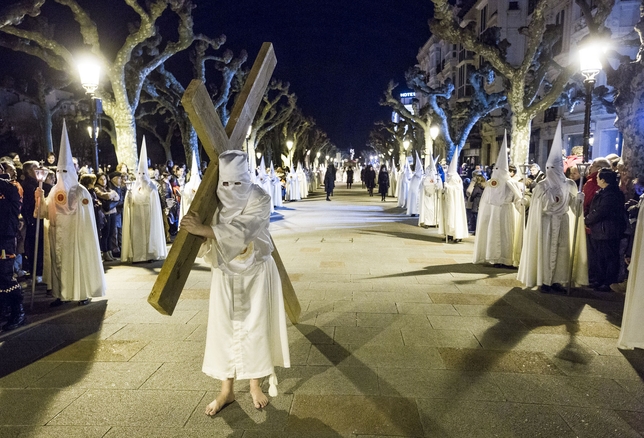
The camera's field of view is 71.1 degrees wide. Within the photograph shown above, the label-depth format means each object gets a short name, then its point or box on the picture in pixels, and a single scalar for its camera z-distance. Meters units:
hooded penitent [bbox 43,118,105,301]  6.19
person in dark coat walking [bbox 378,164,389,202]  25.38
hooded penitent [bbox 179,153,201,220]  10.84
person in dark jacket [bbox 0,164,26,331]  5.18
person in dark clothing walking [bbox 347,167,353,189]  37.19
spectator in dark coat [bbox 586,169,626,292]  6.92
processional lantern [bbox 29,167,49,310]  6.11
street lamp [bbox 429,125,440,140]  23.98
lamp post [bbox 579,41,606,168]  9.20
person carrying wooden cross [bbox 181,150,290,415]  3.24
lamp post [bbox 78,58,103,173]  10.13
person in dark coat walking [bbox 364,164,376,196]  29.72
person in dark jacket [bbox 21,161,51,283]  7.61
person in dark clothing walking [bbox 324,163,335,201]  25.62
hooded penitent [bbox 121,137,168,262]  9.15
